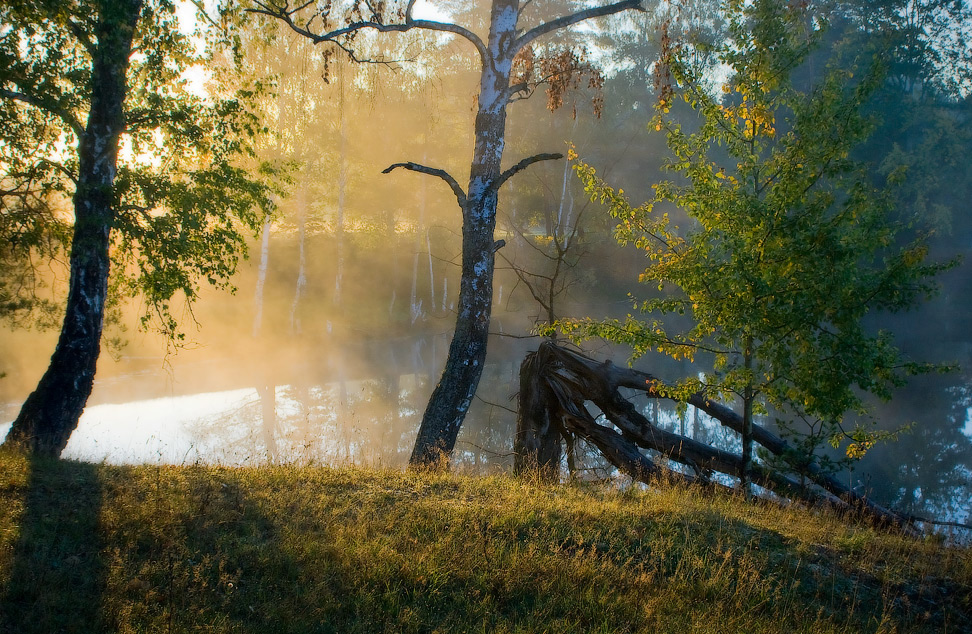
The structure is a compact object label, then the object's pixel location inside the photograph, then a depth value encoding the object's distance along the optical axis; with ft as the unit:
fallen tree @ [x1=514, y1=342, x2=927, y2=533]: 27.37
